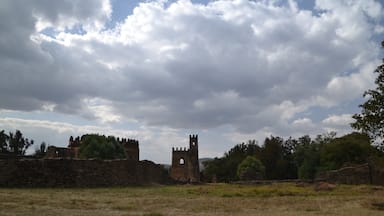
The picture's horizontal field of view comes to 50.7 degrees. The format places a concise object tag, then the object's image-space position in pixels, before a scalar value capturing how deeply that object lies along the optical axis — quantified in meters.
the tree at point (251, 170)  61.23
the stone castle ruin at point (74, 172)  21.22
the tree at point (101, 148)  47.09
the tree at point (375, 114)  14.99
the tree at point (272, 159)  80.69
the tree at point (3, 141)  68.44
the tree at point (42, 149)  79.15
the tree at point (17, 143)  70.50
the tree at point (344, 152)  57.84
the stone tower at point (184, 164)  92.39
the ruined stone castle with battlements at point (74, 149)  53.22
